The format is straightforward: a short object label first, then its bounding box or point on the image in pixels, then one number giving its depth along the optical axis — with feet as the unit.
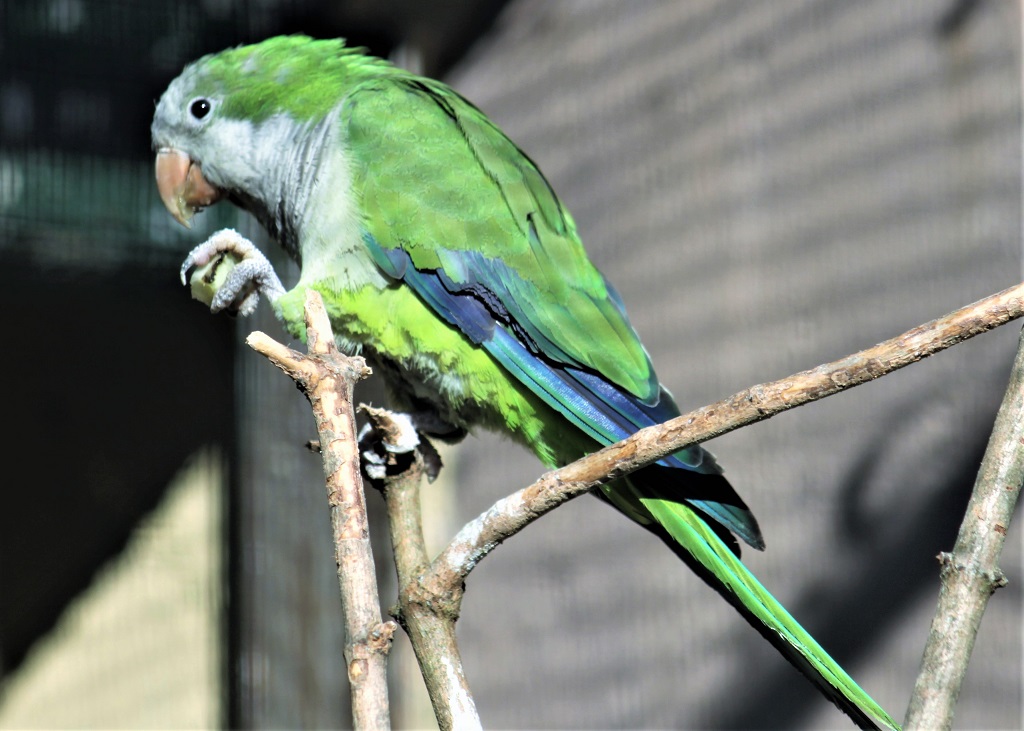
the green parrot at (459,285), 7.86
